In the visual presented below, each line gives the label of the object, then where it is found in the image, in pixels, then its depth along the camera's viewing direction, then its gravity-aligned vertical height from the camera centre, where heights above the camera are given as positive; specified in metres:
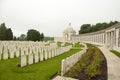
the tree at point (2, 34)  26.34 +1.71
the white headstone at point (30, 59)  5.88 -1.54
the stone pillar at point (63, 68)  4.47 -1.73
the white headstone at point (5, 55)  6.75 -1.40
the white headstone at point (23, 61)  5.52 -1.57
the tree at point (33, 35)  33.42 +1.76
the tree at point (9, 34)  26.77 +1.74
